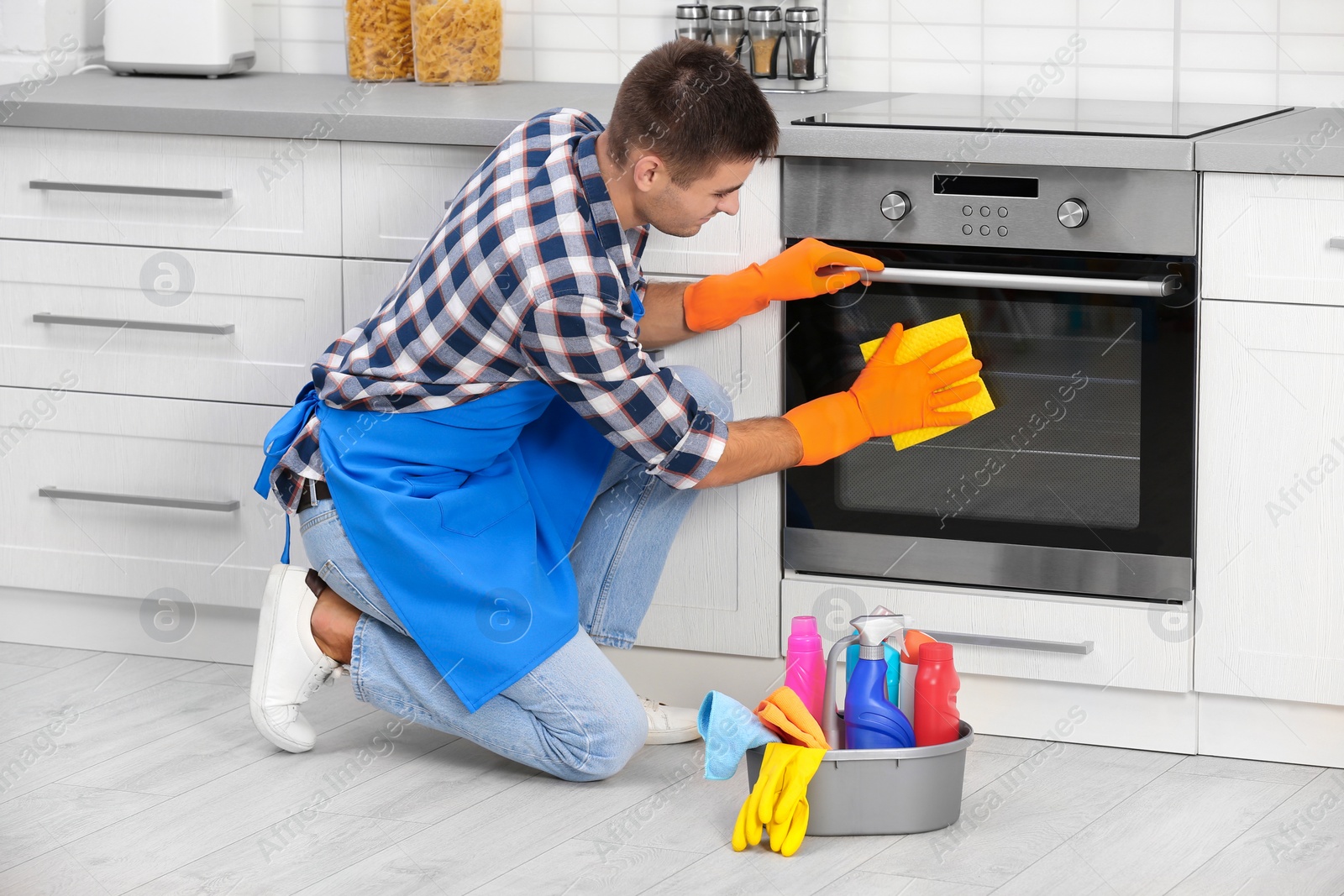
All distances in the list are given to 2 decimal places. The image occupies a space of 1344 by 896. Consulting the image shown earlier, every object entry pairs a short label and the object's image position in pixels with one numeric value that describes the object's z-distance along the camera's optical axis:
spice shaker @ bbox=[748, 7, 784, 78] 5.21
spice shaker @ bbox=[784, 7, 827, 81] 5.17
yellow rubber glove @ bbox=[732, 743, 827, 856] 3.83
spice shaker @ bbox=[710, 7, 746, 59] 5.26
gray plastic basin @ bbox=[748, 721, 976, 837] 3.89
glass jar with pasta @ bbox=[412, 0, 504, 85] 5.49
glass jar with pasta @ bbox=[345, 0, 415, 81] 5.61
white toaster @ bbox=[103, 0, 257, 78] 5.63
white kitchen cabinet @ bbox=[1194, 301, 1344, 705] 4.13
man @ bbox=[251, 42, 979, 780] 3.88
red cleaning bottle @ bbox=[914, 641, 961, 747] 3.99
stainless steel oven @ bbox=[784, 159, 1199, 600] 4.20
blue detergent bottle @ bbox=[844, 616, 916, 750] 3.95
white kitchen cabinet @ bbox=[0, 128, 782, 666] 4.73
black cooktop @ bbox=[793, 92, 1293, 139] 4.34
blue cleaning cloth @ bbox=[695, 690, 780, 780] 3.88
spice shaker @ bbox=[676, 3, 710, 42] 5.30
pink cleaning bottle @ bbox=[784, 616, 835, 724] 4.05
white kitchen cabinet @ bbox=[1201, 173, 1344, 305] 4.03
